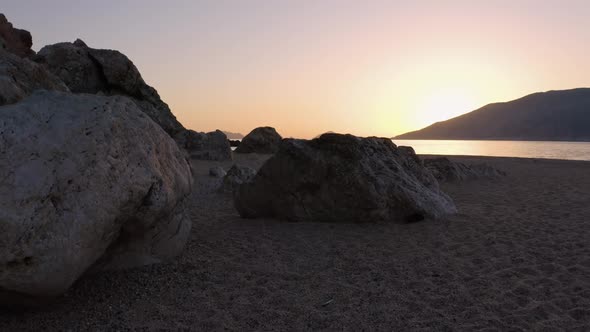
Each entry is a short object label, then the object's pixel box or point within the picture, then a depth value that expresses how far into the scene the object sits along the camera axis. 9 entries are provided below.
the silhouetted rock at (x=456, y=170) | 17.52
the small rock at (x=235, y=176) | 13.10
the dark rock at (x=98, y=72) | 16.53
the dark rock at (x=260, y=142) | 34.59
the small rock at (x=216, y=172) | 17.11
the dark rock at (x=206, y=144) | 27.20
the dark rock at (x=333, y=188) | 8.75
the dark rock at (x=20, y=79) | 5.19
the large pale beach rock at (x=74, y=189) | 3.77
